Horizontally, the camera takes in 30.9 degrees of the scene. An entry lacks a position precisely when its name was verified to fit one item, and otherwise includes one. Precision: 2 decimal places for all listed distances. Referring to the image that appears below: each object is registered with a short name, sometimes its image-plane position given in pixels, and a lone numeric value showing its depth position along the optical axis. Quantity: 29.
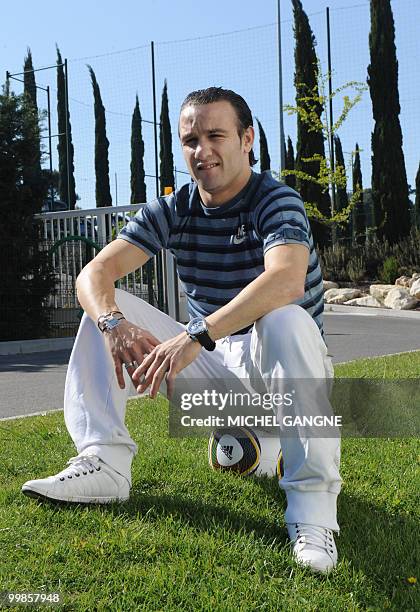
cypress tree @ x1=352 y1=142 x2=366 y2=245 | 31.03
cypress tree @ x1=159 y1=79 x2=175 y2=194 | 39.66
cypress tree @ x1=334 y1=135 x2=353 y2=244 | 36.16
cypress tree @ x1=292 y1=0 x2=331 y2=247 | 25.06
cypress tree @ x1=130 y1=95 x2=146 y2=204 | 42.00
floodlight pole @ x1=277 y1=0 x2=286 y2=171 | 22.39
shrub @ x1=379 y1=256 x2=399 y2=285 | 20.83
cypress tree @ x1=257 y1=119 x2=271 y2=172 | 40.00
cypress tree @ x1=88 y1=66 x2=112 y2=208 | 40.41
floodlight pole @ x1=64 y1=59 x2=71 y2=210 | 32.44
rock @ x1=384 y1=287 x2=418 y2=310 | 18.53
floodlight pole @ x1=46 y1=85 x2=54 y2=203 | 13.21
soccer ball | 3.30
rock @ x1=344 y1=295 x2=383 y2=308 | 19.56
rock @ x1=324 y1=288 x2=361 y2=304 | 20.22
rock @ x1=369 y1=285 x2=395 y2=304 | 19.59
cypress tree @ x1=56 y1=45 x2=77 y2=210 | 38.88
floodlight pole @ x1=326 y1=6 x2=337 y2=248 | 23.98
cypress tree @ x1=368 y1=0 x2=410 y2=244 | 24.34
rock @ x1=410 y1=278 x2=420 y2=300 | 18.67
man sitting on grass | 2.49
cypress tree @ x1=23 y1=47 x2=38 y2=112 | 38.54
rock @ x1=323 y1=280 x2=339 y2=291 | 21.62
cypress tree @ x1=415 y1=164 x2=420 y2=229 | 28.55
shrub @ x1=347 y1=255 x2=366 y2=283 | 22.03
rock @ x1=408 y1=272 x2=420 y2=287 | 19.55
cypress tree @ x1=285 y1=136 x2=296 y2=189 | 34.84
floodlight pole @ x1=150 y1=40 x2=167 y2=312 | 13.19
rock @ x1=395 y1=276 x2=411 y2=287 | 20.06
